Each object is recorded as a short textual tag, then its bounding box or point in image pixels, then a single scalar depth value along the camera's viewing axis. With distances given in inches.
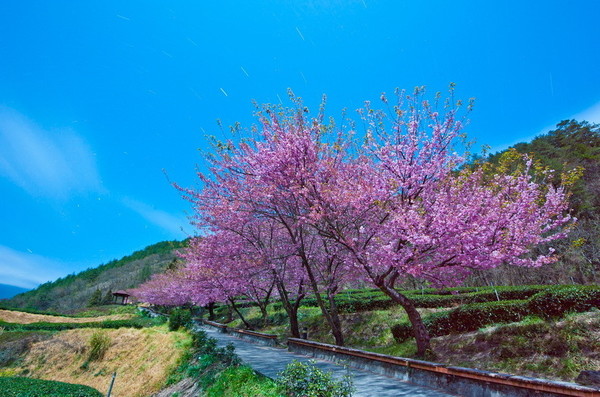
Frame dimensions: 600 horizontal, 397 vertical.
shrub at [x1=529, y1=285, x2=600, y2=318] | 378.3
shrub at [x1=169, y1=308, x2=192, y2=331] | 873.0
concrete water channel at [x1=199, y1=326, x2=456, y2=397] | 279.9
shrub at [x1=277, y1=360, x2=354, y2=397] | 214.5
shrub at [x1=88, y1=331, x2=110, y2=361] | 839.1
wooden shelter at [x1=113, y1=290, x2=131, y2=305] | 2751.0
